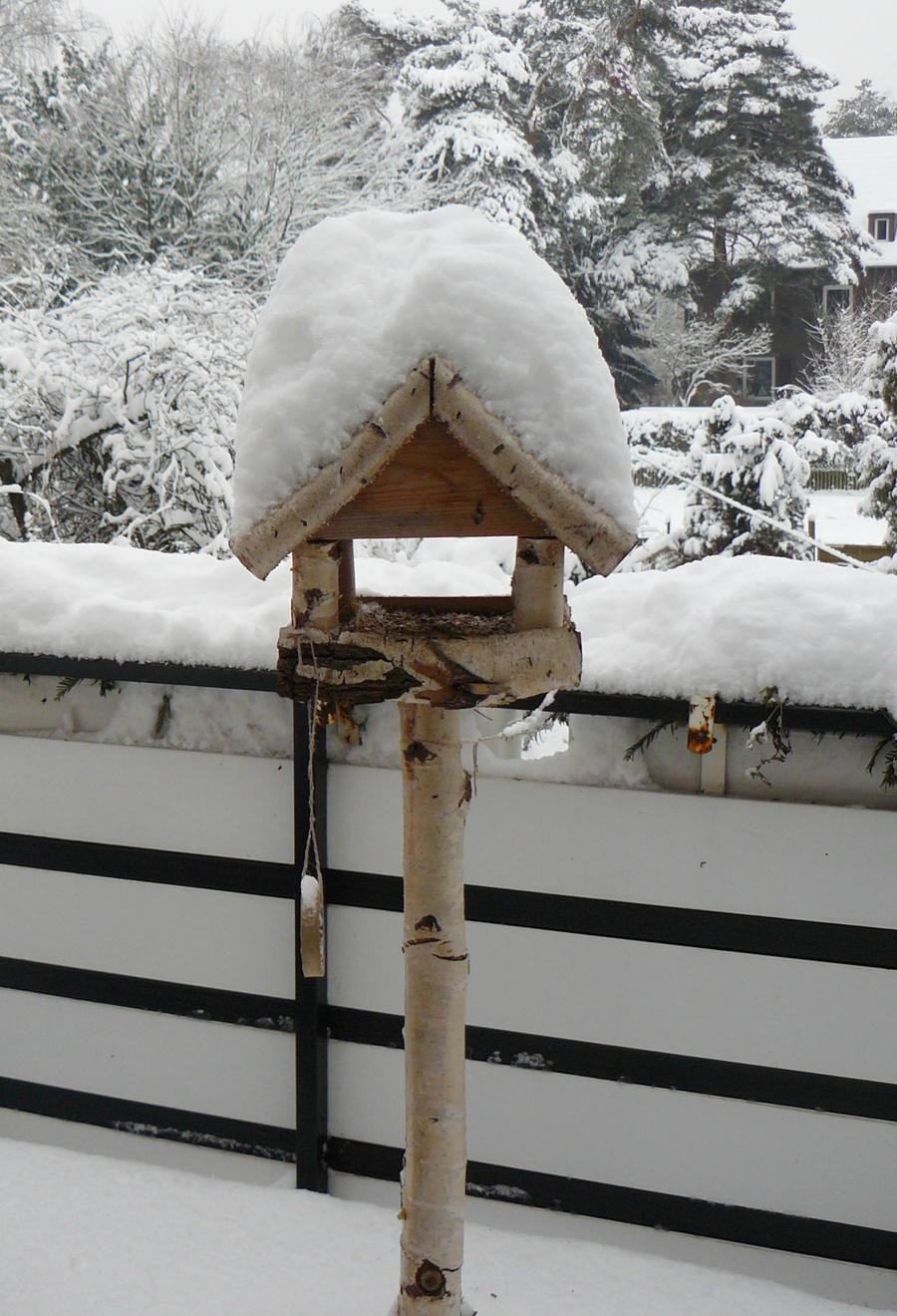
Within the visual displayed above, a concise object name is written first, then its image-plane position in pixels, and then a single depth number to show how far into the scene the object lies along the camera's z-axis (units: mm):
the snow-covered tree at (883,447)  6820
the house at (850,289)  19156
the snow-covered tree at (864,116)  29812
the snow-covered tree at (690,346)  18438
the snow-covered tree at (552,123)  13664
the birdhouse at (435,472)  1071
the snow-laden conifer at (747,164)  17438
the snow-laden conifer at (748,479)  5352
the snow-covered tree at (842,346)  17734
